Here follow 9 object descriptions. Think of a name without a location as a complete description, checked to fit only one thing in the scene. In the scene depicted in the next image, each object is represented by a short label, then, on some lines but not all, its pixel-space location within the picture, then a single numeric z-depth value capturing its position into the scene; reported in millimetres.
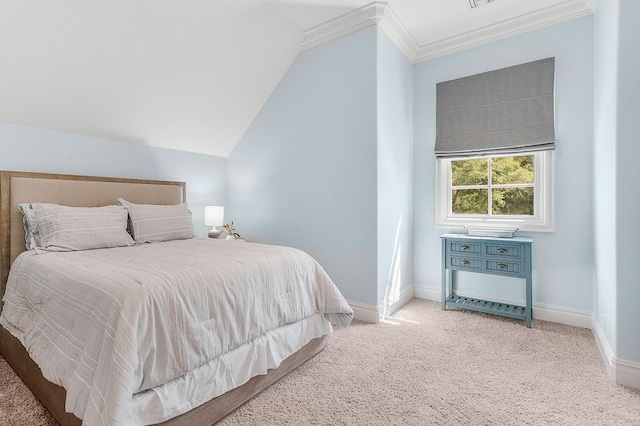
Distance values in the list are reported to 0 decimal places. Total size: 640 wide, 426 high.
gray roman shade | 2875
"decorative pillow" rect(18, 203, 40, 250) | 2285
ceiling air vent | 2695
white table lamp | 3623
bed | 1237
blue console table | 2754
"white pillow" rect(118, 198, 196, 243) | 2709
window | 2947
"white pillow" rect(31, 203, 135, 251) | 2246
